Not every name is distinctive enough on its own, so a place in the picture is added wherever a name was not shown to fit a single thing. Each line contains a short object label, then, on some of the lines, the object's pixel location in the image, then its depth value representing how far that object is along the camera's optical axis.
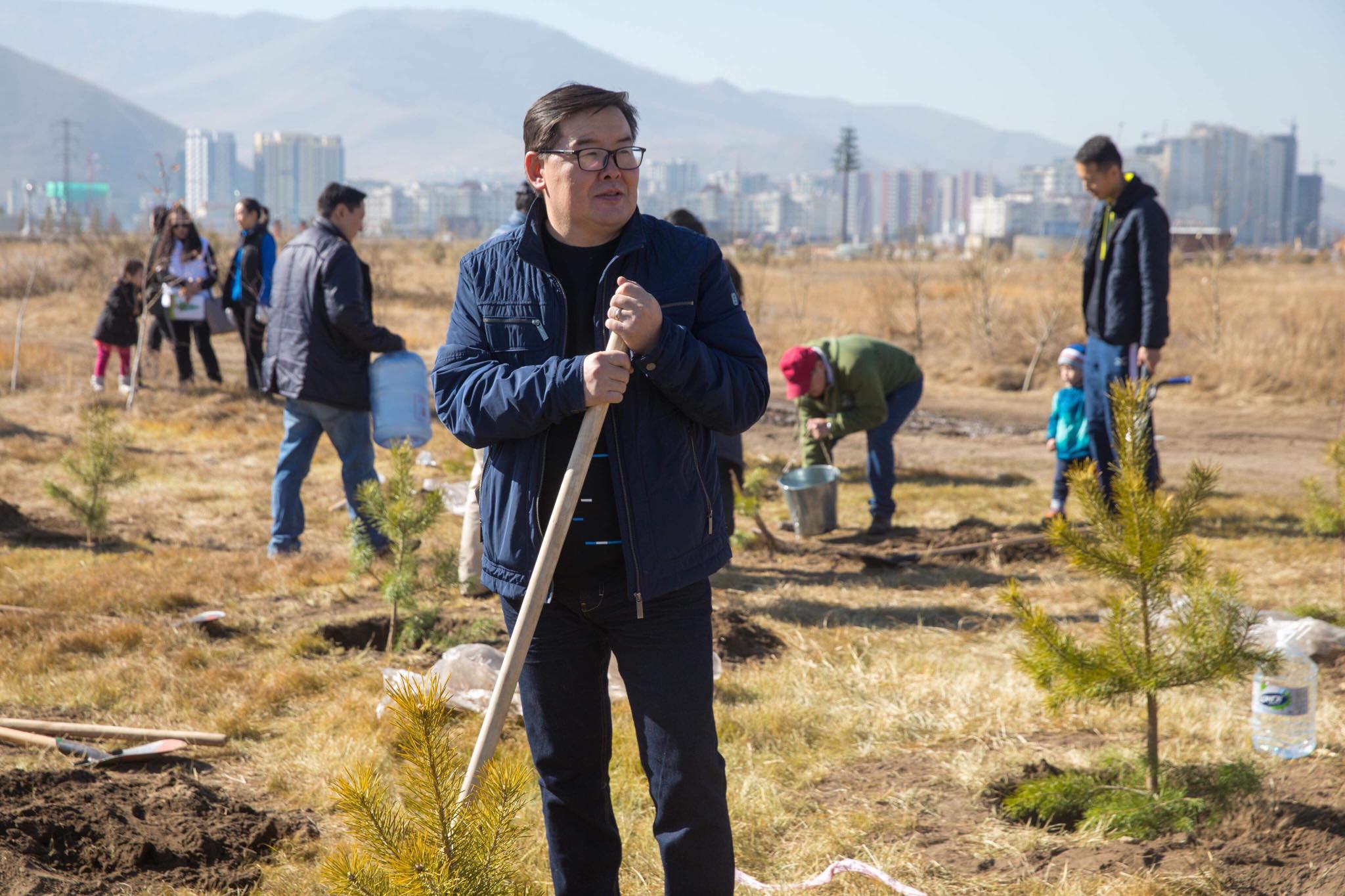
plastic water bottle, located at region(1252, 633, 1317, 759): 3.74
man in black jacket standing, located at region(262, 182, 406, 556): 6.05
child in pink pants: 11.66
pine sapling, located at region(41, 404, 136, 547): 6.70
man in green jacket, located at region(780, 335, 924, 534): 7.00
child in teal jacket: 7.17
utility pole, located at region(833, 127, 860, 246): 85.00
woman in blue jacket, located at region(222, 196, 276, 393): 10.81
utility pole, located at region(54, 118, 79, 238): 24.39
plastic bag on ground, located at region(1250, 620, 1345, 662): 4.48
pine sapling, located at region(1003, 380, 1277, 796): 3.23
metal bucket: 7.14
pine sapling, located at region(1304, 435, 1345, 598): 5.95
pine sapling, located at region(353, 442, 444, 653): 4.89
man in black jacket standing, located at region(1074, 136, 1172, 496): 6.06
